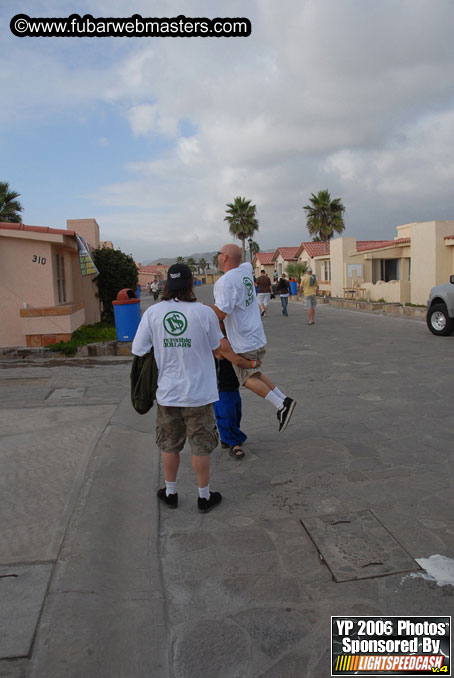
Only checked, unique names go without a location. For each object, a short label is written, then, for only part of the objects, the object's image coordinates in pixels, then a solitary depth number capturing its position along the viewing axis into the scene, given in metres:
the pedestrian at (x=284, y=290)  20.55
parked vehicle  12.72
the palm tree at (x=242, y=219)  59.88
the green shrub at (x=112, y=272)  15.59
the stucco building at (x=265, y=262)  56.62
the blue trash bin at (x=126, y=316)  11.44
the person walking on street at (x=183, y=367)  3.58
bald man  4.52
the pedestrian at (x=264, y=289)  18.88
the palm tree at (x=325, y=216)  47.81
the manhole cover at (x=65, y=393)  7.42
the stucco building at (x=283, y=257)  47.16
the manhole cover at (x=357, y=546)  2.98
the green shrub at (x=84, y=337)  11.02
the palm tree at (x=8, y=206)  33.25
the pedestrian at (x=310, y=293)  15.75
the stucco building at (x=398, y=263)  19.55
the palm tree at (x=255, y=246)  76.81
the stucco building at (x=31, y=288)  10.83
